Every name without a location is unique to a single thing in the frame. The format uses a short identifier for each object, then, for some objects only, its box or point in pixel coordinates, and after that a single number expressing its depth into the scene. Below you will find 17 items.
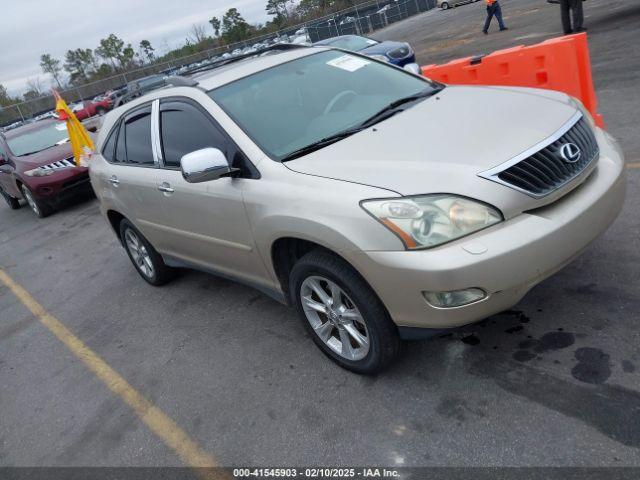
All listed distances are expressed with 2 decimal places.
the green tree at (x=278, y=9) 78.69
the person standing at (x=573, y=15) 12.28
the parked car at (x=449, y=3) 39.28
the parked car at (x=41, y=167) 10.30
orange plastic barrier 5.86
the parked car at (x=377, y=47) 13.16
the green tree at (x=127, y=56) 77.44
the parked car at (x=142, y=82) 26.70
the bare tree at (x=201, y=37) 79.44
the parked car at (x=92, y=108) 34.00
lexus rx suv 2.67
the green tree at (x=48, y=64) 83.19
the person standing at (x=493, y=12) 18.31
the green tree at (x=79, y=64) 77.56
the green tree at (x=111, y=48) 77.09
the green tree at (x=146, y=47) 82.75
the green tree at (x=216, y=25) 79.70
